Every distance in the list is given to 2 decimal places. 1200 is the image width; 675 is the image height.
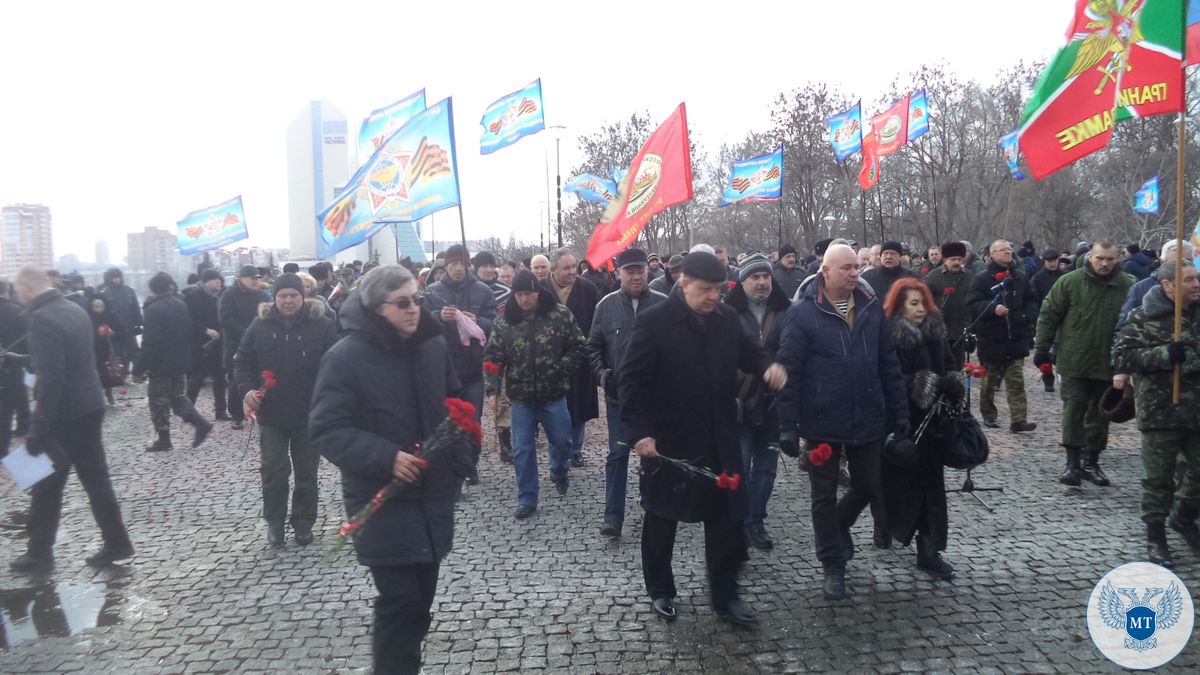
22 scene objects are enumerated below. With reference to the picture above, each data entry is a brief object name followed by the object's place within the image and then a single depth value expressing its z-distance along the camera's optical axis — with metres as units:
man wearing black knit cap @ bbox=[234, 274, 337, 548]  6.22
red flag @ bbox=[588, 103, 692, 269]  6.76
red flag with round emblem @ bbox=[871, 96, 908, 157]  16.59
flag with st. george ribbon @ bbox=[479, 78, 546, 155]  14.44
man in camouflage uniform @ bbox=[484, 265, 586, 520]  6.77
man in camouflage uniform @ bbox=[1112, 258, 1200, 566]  5.21
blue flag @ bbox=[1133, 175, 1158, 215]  19.33
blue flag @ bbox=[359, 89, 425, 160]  12.32
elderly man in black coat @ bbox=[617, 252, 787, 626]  4.50
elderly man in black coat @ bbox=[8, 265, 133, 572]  5.48
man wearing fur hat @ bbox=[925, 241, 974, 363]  9.48
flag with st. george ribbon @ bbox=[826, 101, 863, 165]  18.14
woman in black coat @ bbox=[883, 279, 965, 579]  5.21
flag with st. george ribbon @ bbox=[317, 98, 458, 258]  7.68
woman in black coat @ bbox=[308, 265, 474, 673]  3.48
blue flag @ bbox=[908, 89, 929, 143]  17.58
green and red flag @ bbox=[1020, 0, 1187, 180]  5.49
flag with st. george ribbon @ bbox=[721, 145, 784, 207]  17.06
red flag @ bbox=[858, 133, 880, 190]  16.91
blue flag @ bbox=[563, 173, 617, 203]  20.22
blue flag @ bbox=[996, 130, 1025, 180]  18.36
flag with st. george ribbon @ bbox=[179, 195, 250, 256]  17.80
